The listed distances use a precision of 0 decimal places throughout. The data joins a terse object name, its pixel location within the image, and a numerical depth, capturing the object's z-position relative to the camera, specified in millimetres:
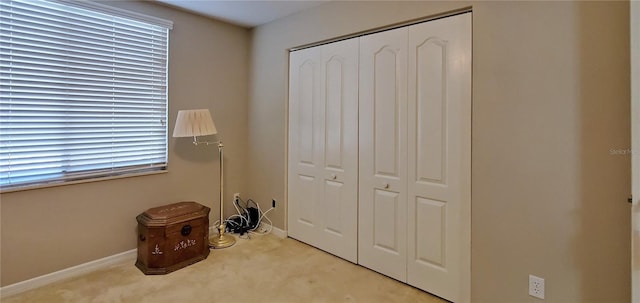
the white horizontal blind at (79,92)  2209
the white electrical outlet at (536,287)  1810
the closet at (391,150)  2111
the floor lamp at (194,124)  2797
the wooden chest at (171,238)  2537
